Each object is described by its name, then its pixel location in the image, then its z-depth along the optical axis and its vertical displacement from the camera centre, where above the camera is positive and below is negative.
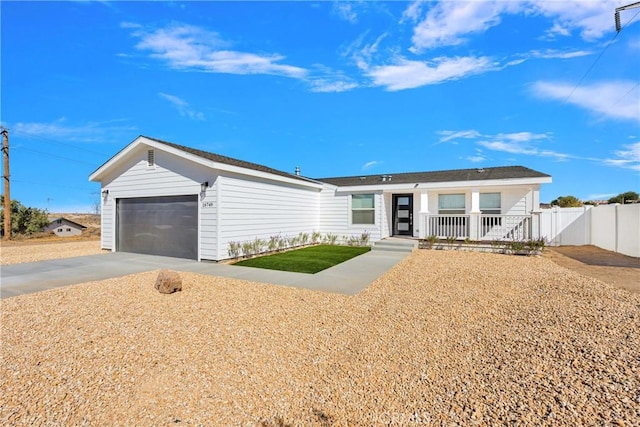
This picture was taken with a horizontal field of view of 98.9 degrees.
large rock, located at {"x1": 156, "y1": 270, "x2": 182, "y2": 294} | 5.48 -1.39
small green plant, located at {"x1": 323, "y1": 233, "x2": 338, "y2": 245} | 14.07 -1.25
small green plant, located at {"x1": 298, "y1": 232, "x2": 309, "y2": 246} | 13.04 -1.14
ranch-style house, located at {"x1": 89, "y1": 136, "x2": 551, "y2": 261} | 9.30 +0.46
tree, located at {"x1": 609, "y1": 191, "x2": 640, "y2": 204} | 31.77 +2.32
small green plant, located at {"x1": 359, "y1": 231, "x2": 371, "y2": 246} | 13.18 -1.13
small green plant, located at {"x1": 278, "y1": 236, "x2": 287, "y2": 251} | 11.59 -1.25
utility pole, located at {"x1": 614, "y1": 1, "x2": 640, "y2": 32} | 7.58 +5.73
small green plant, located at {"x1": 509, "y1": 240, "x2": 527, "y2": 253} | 10.17 -1.14
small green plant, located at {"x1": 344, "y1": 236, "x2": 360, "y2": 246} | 13.40 -1.29
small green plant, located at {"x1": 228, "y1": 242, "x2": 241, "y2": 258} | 9.25 -1.22
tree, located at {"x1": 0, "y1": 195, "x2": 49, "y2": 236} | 19.77 -0.45
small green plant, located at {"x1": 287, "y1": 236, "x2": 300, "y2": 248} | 12.30 -1.24
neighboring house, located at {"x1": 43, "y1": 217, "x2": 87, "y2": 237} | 27.92 -1.47
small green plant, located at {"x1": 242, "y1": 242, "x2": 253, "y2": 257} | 9.76 -1.25
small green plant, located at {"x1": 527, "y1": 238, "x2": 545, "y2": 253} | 9.96 -1.11
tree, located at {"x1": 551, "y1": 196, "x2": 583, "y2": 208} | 26.45 +1.49
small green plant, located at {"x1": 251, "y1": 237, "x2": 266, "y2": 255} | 10.18 -1.21
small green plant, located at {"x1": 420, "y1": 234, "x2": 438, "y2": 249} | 11.55 -1.15
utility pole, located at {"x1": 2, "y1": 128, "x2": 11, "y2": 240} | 17.17 +1.62
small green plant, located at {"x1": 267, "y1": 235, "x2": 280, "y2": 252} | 11.05 -1.17
